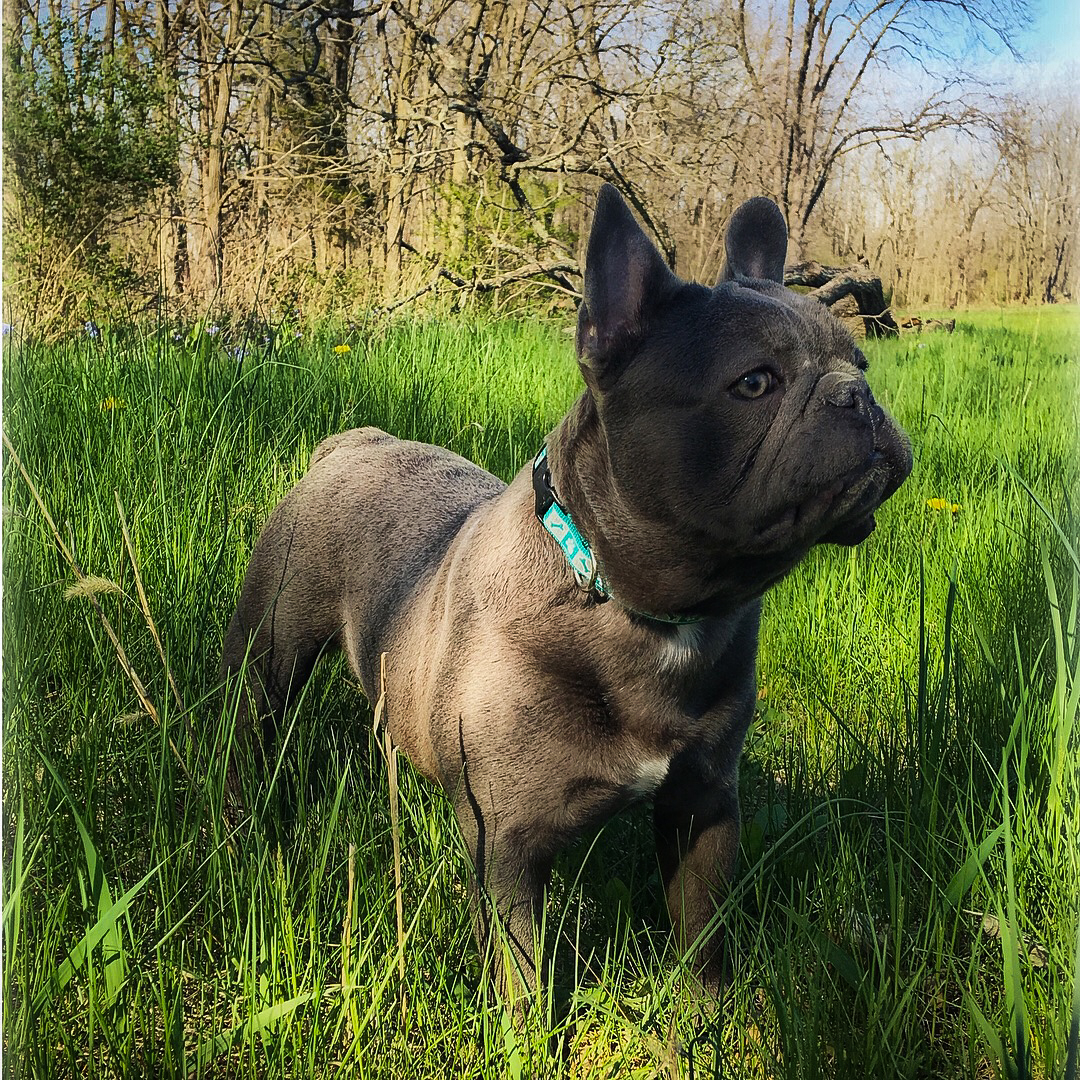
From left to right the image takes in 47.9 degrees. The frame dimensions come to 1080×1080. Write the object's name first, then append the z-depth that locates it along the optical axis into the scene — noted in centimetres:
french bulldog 65
